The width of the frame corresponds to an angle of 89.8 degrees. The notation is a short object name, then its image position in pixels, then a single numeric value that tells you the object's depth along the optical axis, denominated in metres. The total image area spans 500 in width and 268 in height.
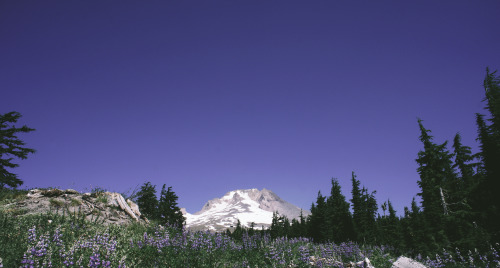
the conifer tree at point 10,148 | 19.55
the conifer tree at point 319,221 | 59.87
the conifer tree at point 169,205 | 46.88
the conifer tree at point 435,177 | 22.36
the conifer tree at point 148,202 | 39.91
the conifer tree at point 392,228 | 58.83
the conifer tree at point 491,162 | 16.77
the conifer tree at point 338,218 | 57.02
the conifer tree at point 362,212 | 53.08
